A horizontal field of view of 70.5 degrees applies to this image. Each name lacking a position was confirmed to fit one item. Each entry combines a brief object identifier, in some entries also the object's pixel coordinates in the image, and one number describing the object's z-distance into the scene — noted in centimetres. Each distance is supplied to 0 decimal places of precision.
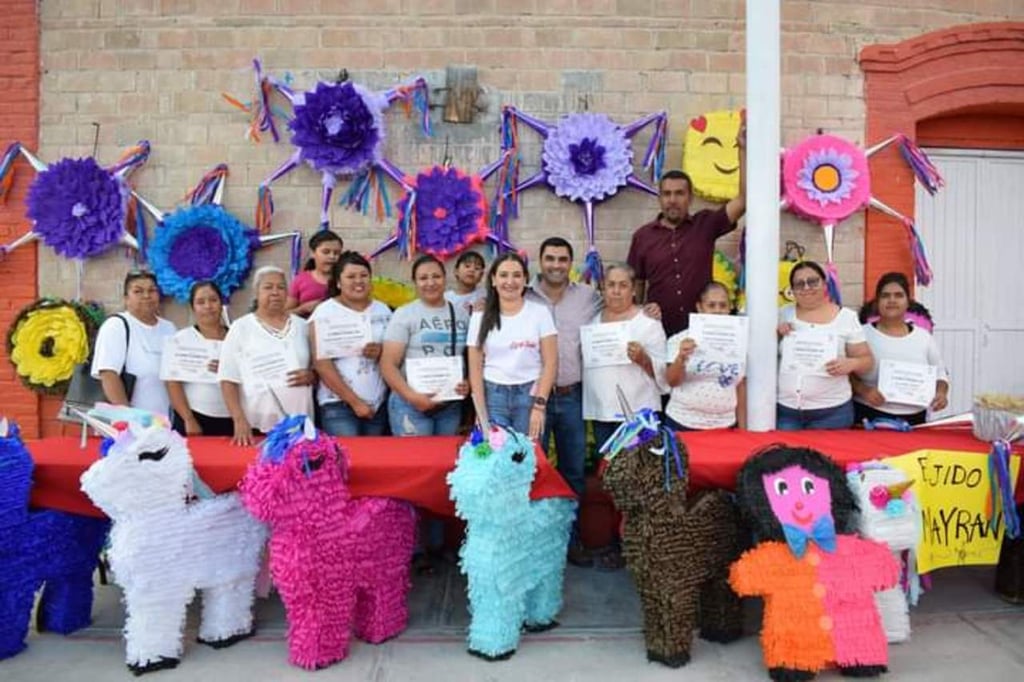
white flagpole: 362
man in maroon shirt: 436
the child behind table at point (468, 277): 412
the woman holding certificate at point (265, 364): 362
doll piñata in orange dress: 284
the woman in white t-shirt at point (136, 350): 385
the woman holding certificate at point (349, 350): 383
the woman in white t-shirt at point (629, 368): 378
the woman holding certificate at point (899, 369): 377
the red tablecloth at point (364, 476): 315
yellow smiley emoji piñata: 510
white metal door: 564
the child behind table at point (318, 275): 447
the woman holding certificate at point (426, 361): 375
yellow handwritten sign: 324
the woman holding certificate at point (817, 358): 373
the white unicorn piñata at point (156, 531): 290
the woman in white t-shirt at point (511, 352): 364
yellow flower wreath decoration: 488
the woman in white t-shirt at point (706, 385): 366
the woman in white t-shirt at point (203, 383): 383
